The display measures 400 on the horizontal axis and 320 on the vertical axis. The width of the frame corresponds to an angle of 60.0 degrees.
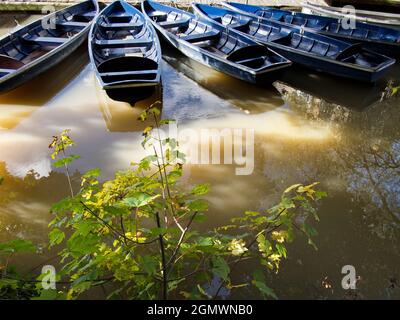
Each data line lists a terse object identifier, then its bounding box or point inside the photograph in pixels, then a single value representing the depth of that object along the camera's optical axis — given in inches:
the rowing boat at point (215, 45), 266.1
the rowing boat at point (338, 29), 322.0
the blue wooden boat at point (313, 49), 274.1
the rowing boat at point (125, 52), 236.7
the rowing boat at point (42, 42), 252.5
